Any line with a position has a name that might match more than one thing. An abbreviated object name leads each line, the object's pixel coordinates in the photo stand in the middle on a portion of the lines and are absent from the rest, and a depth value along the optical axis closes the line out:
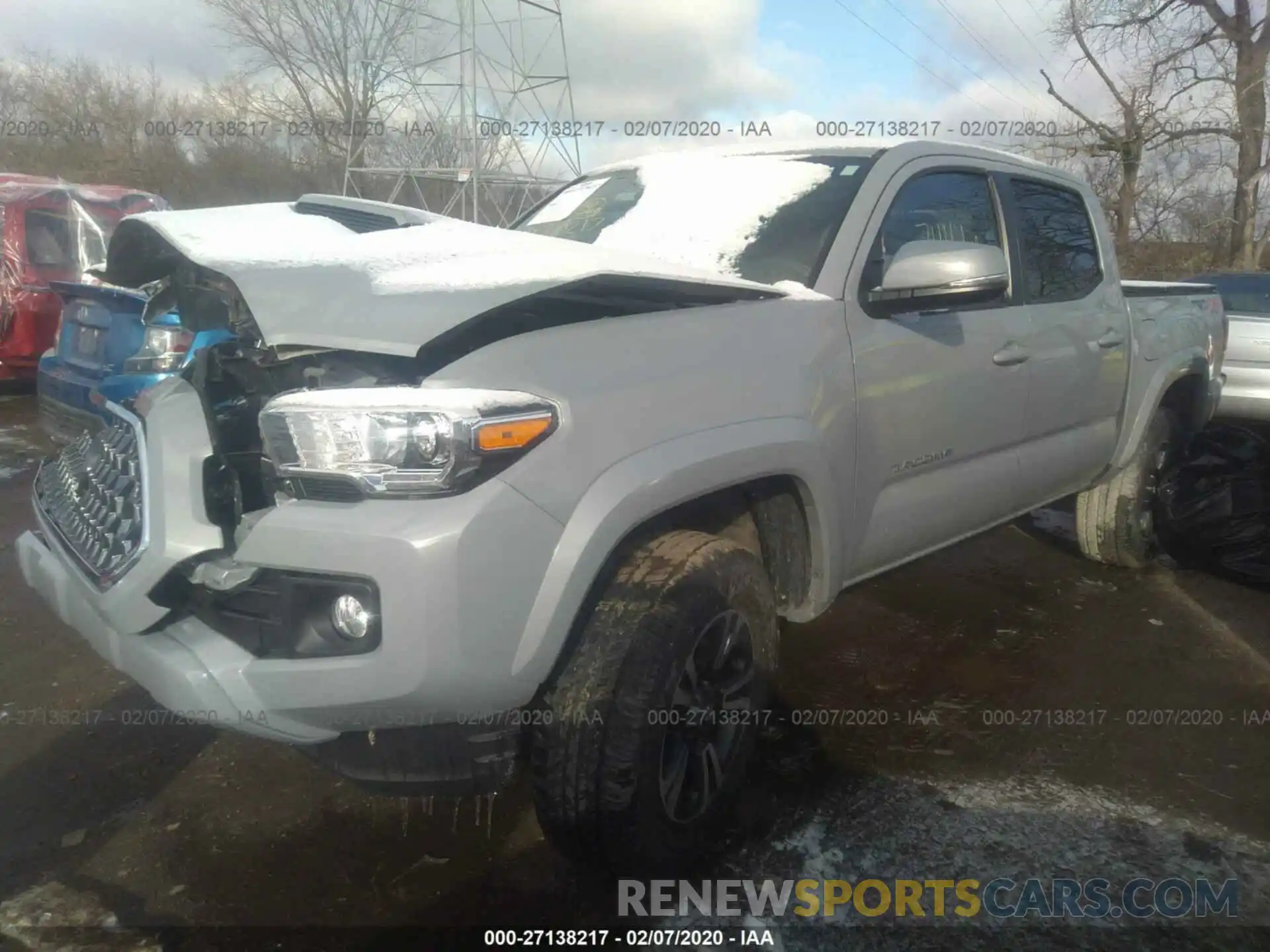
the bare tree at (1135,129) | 18.72
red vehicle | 7.12
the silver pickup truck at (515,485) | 1.78
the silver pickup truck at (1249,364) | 7.37
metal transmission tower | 17.03
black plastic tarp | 4.43
